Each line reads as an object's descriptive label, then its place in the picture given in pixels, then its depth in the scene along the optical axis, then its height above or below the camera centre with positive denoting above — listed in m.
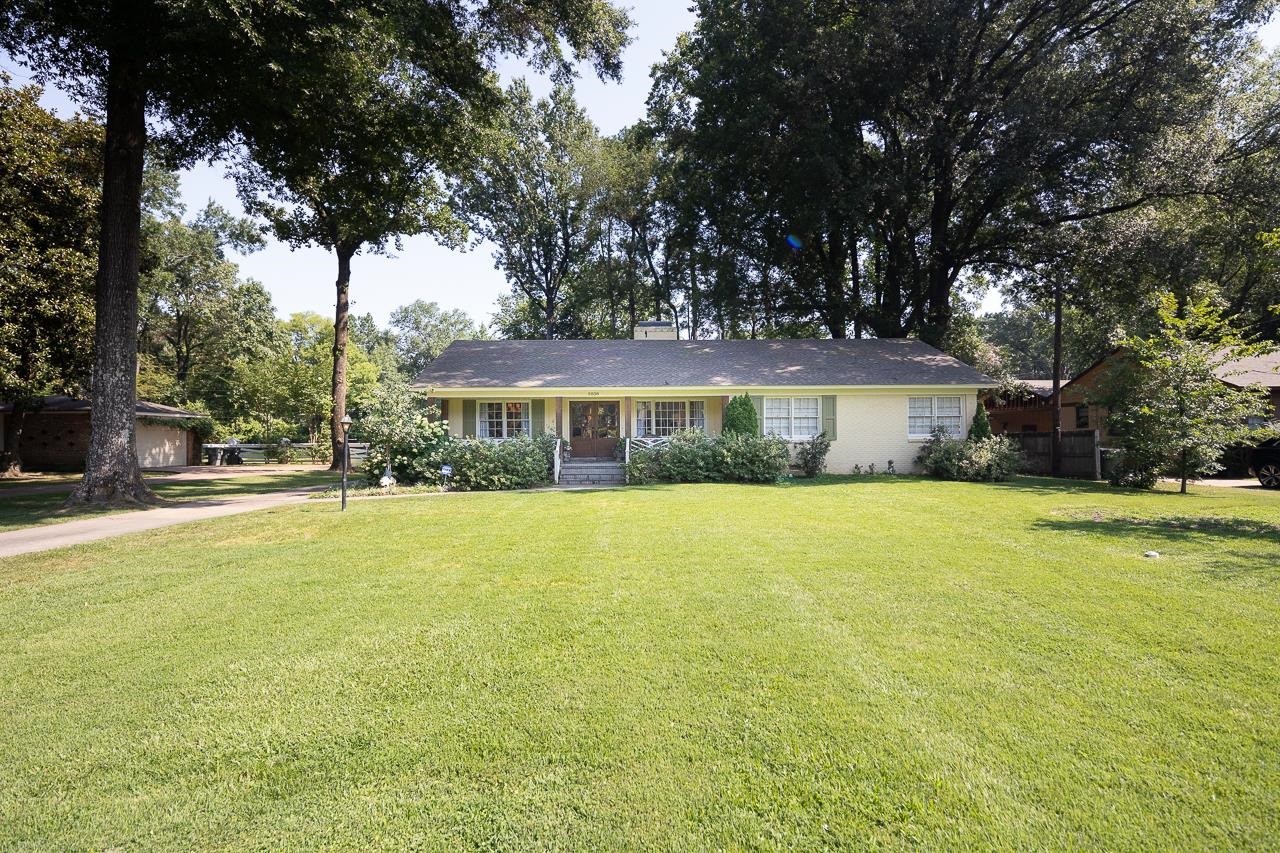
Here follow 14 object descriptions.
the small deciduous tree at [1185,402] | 12.29 +1.05
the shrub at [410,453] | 14.72 -0.12
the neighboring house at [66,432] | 23.05 +0.73
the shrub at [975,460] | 15.97 -0.36
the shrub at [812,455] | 16.88 -0.21
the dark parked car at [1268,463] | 14.62 -0.43
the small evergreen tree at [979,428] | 17.17 +0.59
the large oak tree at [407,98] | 12.01 +8.35
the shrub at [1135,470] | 13.63 -0.56
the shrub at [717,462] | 15.31 -0.38
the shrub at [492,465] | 14.48 -0.44
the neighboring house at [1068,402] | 19.39 +2.03
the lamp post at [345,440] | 10.59 +0.18
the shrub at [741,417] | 16.42 +0.92
